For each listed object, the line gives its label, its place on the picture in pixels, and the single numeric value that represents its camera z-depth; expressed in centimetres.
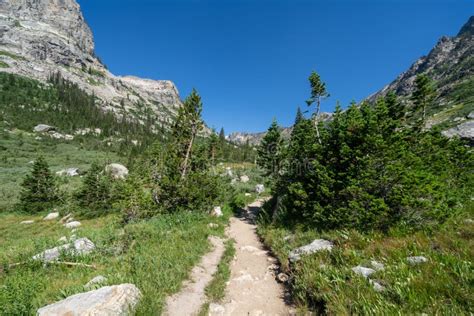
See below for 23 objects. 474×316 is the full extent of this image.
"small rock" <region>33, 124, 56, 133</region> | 8606
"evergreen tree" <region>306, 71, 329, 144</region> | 1915
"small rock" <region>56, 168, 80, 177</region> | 4567
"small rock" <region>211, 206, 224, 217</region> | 1596
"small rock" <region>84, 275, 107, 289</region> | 570
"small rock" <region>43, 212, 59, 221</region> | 2358
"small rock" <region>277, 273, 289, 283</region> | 730
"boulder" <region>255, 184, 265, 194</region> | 2942
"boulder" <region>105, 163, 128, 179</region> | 4431
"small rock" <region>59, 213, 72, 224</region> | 2209
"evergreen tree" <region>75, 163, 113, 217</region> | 2408
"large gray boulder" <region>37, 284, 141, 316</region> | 434
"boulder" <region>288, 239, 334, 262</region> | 752
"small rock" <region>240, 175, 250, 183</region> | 3912
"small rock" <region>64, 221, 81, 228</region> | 1914
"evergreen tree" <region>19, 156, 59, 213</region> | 2656
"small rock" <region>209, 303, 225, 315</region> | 571
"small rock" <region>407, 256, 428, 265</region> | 522
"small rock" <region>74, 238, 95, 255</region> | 878
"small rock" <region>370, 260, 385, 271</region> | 543
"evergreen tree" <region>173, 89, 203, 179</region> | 1636
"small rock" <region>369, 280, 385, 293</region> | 464
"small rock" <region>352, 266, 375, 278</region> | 533
